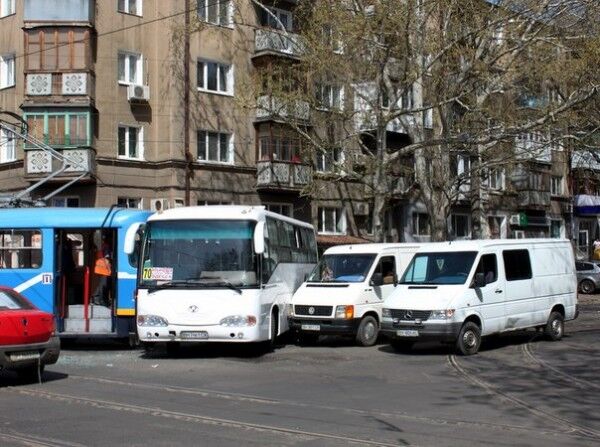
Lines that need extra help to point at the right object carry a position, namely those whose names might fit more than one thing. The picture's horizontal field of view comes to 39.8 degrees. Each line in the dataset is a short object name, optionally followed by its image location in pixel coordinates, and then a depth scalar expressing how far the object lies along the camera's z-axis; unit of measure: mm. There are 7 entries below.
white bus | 16328
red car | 11992
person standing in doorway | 18547
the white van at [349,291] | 18516
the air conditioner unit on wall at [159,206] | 18434
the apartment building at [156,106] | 33031
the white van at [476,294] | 16578
